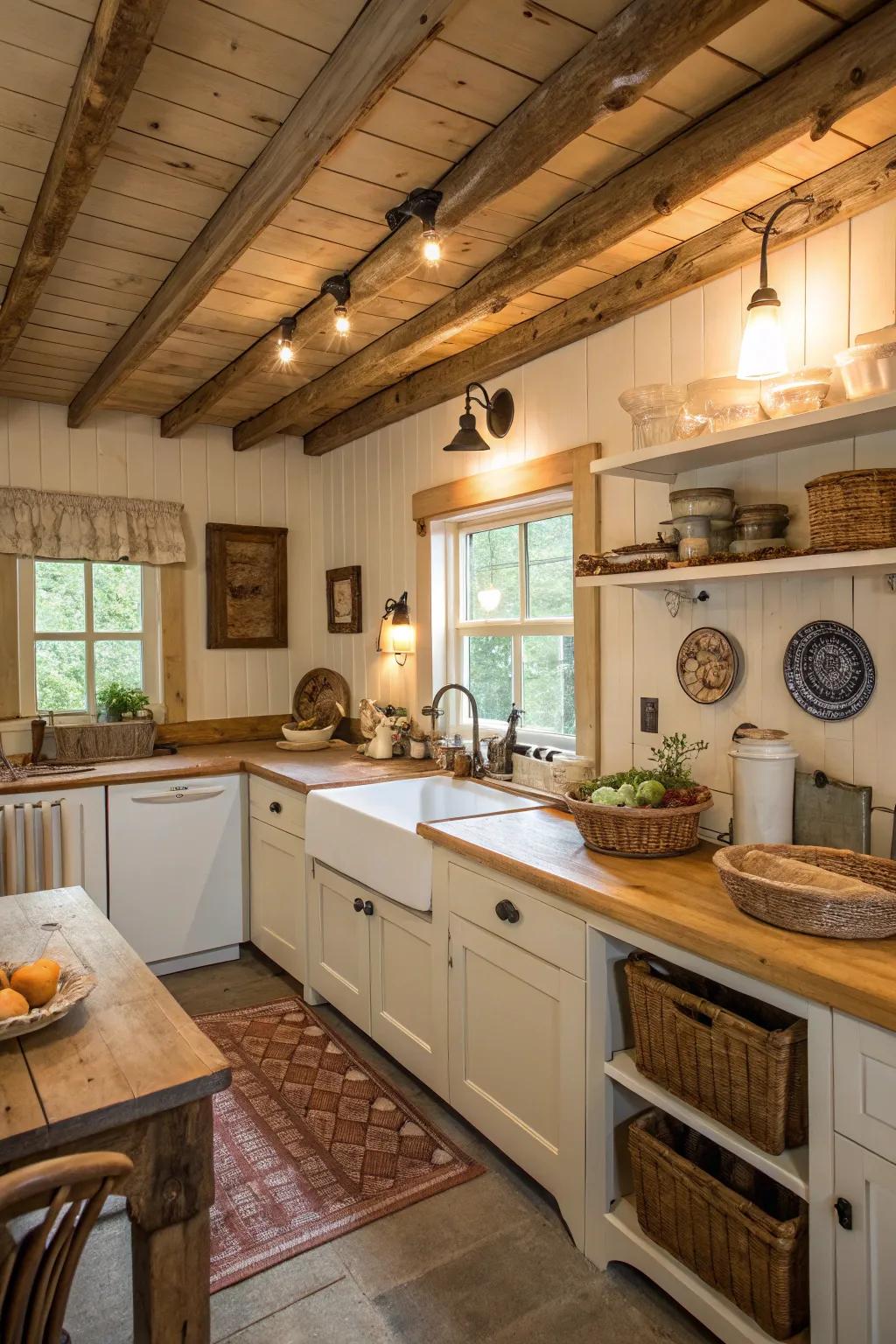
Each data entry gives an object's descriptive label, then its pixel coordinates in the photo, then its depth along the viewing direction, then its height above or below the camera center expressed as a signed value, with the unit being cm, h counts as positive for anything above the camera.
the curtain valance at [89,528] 377 +55
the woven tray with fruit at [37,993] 136 -58
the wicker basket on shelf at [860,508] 172 +27
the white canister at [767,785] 202 -34
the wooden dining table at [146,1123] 120 -67
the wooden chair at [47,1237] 95 -68
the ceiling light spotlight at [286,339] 285 +102
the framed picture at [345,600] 423 +22
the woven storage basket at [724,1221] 152 -110
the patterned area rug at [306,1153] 205 -138
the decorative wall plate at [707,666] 228 -6
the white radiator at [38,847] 322 -76
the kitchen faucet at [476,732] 321 -33
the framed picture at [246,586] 434 +31
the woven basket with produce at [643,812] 209 -41
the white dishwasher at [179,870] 349 -93
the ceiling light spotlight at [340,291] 250 +103
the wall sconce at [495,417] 288 +82
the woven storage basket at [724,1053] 153 -78
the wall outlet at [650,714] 254 -21
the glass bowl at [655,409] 219 +60
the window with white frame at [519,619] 311 +10
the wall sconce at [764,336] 184 +66
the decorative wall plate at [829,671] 197 -7
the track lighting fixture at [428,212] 201 +101
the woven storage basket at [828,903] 151 -47
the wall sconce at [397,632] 378 +6
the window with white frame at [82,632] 386 +7
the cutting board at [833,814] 193 -40
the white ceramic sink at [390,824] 249 -60
